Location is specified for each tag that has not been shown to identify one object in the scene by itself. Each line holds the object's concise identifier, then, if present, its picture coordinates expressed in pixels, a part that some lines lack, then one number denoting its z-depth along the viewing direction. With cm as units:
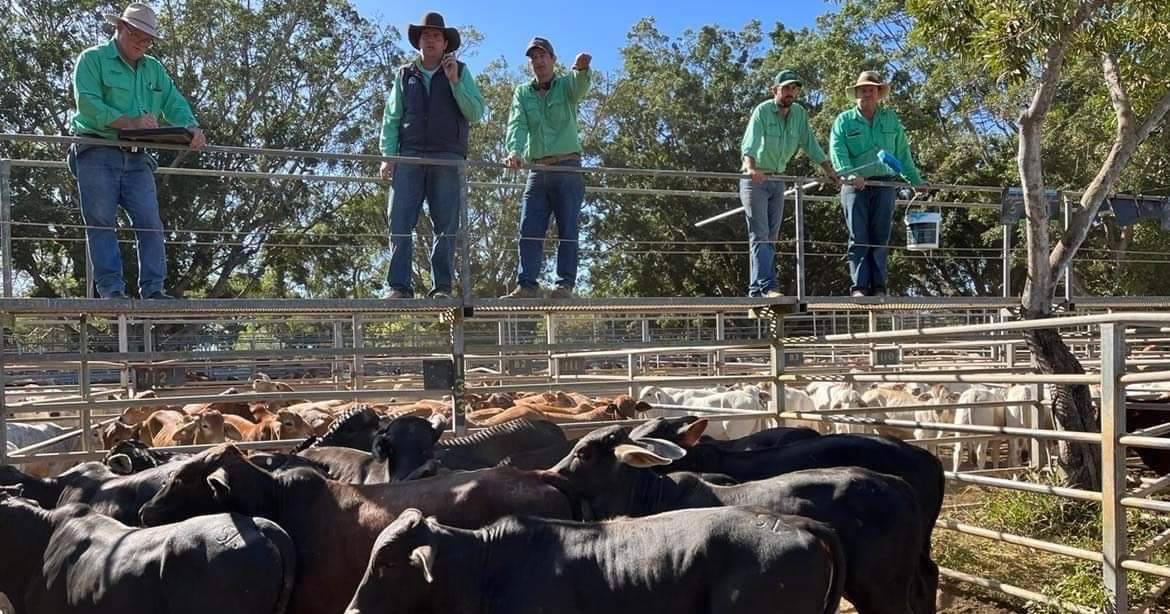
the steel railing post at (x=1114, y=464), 555
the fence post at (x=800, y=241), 845
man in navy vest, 762
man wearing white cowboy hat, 674
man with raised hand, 814
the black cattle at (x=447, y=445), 643
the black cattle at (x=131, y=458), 651
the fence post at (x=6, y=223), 618
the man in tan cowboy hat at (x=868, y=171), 939
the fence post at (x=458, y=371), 756
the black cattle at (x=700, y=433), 639
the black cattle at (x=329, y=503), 506
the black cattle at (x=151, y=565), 444
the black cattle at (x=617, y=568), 420
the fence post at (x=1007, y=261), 986
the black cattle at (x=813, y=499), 530
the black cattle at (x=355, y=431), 754
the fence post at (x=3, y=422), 653
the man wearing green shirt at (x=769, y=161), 881
